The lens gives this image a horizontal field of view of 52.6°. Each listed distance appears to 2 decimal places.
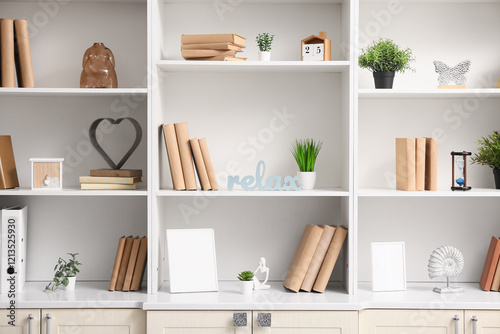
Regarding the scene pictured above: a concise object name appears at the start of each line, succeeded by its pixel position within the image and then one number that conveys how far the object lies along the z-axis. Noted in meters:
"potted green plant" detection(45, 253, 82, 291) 2.23
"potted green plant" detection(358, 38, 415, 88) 2.24
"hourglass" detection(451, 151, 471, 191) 2.25
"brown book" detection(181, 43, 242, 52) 2.18
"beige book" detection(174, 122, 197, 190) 2.19
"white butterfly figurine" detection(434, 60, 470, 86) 2.28
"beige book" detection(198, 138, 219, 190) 2.21
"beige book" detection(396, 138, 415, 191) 2.20
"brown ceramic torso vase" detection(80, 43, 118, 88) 2.24
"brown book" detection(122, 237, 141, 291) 2.23
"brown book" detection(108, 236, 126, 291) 2.23
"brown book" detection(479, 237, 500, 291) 2.26
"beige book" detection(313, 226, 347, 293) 2.19
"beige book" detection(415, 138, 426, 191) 2.21
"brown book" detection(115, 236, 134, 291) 2.24
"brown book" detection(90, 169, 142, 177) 2.24
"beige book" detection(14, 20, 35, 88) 2.17
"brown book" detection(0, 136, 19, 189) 2.23
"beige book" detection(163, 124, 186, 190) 2.19
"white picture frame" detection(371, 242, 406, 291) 2.24
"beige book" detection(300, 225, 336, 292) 2.21
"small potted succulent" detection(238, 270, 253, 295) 2.18
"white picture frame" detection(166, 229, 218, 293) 2.19
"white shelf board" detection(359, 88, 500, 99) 2.17
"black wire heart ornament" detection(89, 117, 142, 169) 2.33
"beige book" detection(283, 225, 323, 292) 2.20
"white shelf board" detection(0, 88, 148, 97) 2.13
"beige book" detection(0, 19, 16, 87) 2.14
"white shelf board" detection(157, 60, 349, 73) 2.15
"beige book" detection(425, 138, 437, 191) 2.21
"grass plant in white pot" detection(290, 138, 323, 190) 2.31
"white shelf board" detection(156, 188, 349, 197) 2.15
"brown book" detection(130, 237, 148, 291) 2.24
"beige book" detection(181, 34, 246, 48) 2.18
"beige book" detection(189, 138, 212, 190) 2.19
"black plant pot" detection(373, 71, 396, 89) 2.25
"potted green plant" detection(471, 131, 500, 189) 2.31
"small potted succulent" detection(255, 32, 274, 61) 2.26
